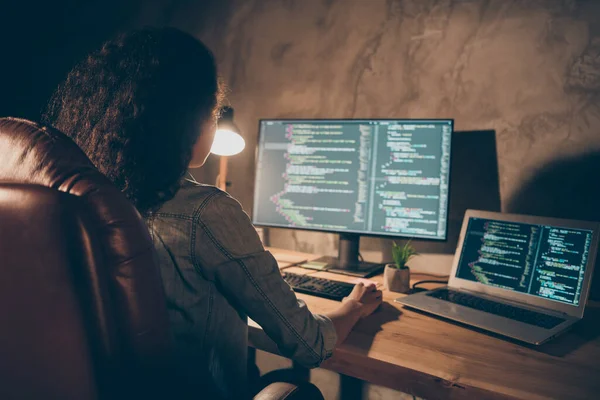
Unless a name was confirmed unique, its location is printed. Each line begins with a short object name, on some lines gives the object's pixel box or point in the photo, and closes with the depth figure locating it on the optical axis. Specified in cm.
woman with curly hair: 79
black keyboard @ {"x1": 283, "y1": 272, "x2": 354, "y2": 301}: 120
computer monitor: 141
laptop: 104
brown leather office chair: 48
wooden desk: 76
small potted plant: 129
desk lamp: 166
